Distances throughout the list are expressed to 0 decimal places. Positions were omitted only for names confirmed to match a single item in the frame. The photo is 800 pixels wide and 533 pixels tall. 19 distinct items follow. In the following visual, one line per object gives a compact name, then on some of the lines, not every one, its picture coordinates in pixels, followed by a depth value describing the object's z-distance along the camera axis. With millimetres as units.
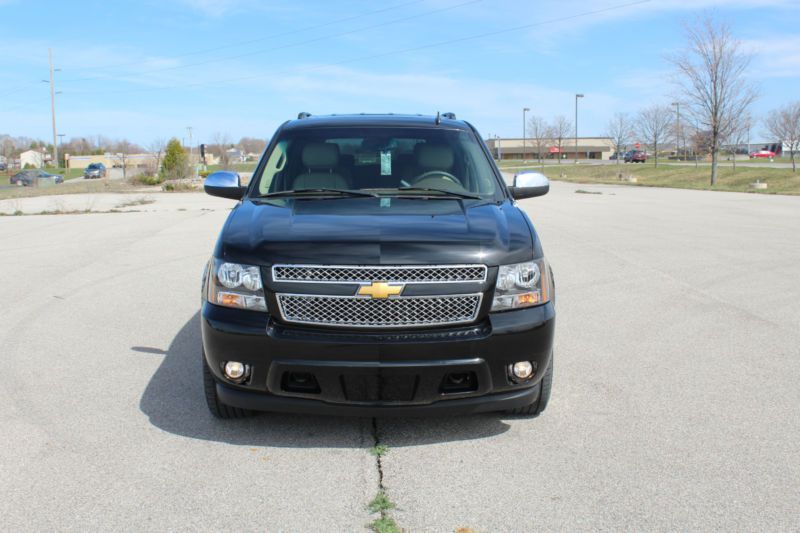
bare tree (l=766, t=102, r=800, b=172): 52656
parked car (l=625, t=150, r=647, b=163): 75250
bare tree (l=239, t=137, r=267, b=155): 134550
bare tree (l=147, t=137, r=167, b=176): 51819
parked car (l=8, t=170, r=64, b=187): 52469
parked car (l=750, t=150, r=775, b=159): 85038
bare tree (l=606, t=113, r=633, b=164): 76625
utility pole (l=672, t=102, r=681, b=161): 63944
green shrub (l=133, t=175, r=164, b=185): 44309
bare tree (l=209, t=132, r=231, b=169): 67238
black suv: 3844
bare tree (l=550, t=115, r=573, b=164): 90875
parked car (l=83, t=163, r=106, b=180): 74875
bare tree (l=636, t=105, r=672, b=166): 66500
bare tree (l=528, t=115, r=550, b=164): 90838
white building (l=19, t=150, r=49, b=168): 137500
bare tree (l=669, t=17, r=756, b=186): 39625
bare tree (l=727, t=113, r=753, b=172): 43550
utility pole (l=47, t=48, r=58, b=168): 68375
